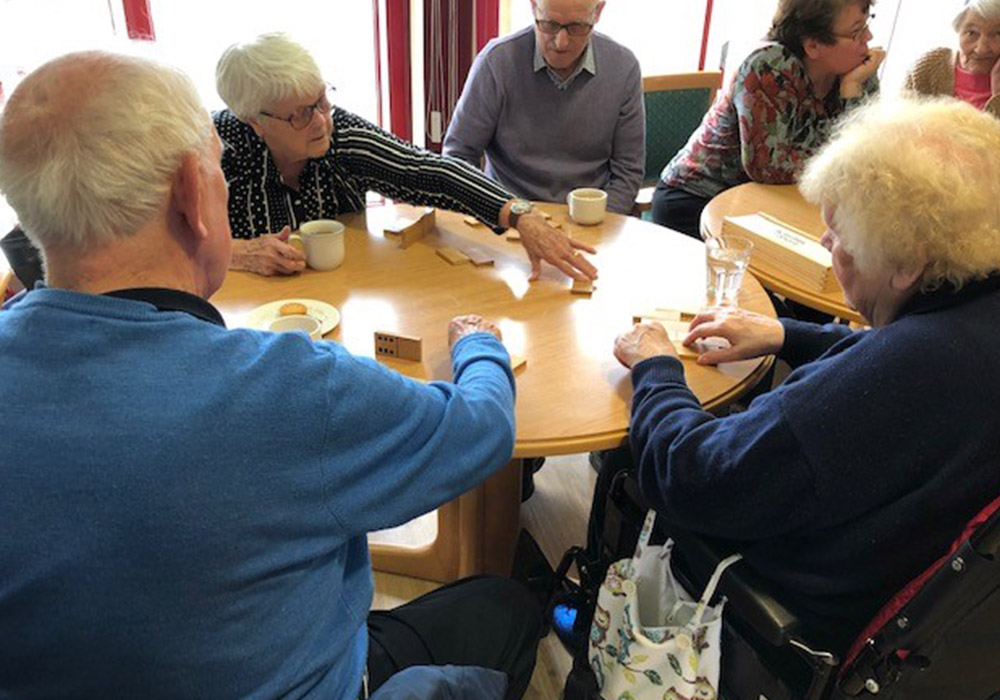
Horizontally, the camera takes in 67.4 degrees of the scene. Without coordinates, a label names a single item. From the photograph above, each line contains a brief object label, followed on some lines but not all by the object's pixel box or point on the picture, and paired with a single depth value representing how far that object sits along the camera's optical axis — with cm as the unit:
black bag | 131
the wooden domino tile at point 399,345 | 129
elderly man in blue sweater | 64
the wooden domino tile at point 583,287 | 156
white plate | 137
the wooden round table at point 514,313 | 123
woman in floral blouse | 228
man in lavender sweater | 245
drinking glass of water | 149
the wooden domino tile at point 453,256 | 169
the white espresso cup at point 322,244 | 160
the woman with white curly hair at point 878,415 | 90
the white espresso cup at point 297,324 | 133
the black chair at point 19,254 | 165
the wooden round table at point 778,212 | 166
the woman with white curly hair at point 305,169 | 159
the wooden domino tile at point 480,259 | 169
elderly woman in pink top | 265
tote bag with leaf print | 113
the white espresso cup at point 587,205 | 189
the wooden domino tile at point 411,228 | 176
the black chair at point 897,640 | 83
